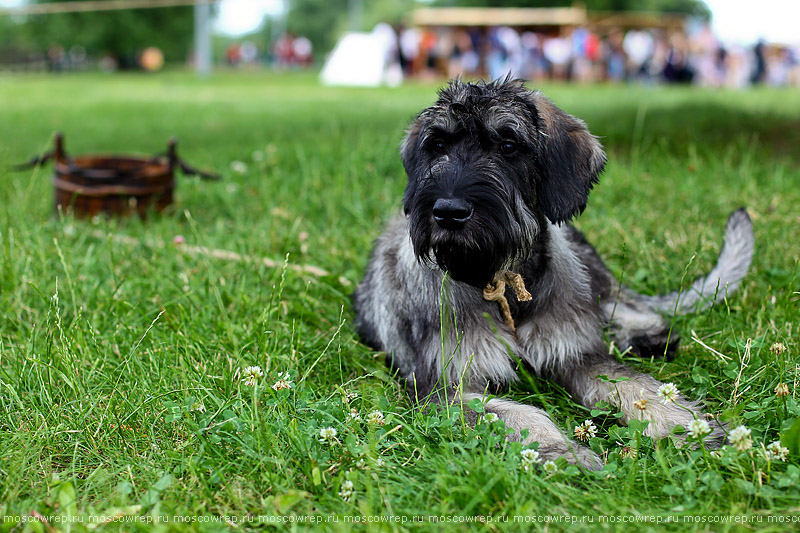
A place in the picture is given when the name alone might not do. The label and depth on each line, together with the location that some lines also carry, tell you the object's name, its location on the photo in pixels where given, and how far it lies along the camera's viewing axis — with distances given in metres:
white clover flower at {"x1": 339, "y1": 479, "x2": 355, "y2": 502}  2.50
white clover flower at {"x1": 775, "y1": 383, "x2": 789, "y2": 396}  2.85
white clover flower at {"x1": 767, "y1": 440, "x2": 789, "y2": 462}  2.50
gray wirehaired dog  2.91
